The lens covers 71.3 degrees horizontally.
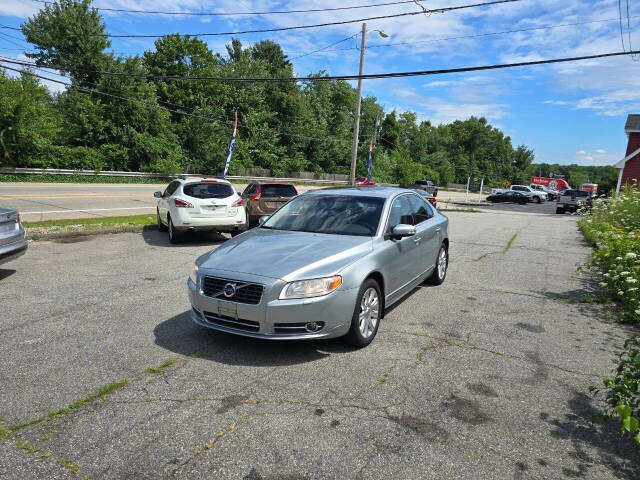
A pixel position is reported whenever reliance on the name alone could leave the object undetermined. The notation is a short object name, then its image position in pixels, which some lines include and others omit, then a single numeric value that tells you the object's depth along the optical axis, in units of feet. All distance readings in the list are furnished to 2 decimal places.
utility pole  82.58
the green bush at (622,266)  9.64
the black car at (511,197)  149.48
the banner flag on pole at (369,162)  96.58
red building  103.45
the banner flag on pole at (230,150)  79.42
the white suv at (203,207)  33.81
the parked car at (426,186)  127.65
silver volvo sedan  13.35
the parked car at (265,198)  44.60
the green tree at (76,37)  121.29
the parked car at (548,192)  183.99
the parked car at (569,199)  112.68
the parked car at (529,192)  153.23
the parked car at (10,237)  20.87
